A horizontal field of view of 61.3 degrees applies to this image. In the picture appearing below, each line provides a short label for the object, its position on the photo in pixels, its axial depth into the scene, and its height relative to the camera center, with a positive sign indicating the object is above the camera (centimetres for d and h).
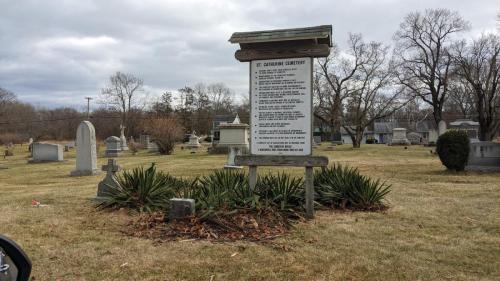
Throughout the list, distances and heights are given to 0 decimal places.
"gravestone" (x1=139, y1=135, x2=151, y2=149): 4094 -51
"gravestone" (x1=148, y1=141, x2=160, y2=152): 3655 -98
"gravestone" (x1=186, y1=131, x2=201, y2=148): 4291 -59
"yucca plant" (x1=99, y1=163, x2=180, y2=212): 719 -98
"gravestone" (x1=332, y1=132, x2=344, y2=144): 6428 -19
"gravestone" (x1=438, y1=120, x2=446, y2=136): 3125 +66
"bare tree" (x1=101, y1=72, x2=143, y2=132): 7675 +818
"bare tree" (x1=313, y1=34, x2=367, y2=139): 4594 +503
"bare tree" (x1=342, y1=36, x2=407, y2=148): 4288 +452
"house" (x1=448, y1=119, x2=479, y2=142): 4240 +99
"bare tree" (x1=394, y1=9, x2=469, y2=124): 4016 +668
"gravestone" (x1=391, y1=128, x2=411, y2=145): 5116 -18
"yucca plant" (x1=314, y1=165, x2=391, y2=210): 739 -101
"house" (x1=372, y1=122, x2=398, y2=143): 8969 +121
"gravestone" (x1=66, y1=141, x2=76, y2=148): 4699 -93
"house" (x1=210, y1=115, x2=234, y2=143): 6752 +287
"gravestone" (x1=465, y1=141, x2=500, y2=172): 1452 -75
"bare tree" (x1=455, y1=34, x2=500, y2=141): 3120 +430
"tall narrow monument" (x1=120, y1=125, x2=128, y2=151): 4032 -79
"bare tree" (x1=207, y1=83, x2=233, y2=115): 8758 +740
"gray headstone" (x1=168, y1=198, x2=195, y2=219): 594 -101
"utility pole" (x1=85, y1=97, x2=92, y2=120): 6681 +473
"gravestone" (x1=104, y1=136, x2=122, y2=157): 3172 -72
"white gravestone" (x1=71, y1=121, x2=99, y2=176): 1551 -57
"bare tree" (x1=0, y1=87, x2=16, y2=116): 6831 +615
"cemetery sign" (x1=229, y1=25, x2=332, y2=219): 691 +70
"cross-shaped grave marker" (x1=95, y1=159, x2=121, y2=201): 798 -83
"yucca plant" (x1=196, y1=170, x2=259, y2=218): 614 -91
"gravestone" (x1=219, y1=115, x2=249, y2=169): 2138 +11
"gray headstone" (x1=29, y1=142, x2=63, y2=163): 2439 -89
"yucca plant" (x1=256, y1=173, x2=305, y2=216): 662 -95
